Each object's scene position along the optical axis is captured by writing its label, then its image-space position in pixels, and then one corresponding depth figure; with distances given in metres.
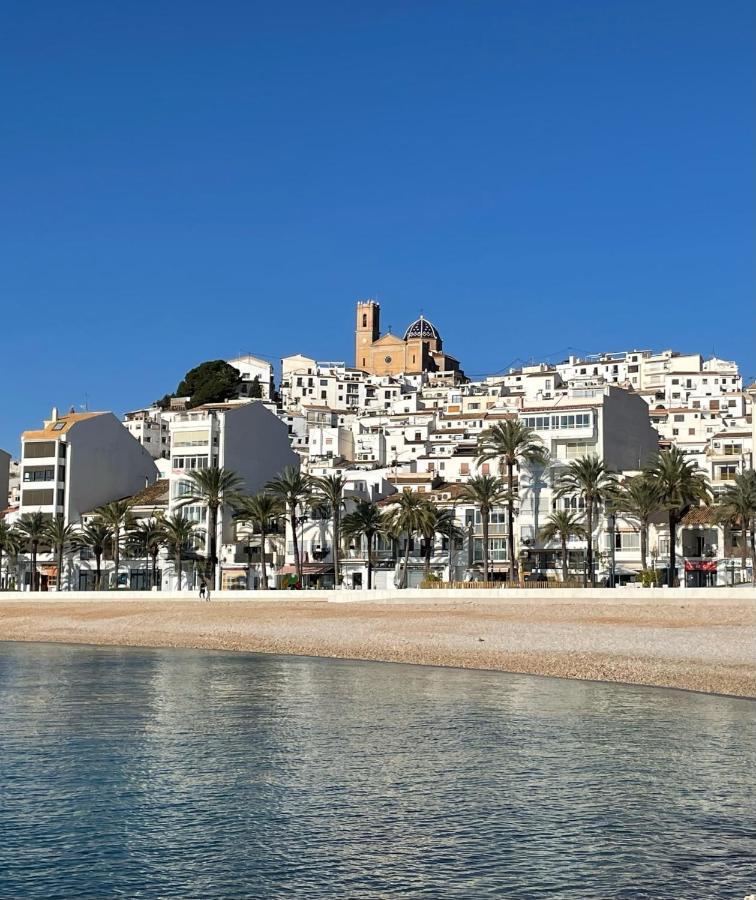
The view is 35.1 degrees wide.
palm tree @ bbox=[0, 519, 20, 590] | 112.16
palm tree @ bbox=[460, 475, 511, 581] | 95.44
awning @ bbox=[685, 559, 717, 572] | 95.38
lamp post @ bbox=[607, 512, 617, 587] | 95.59
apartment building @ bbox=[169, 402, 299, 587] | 109.44
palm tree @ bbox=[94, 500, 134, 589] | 106.50
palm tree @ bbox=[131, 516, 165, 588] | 106.25
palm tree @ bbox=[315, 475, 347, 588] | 98.00
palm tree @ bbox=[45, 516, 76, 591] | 108.50
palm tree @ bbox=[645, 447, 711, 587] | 89.12
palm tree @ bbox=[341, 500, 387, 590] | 100.62
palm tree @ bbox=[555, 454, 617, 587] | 93.38
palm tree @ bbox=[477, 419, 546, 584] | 96.56
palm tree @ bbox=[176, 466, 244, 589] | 100.94
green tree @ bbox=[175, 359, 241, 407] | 194.62
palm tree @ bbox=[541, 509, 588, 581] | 95.25
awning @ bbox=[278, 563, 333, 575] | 104.62
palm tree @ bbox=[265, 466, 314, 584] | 100.00
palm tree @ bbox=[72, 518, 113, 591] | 108.06
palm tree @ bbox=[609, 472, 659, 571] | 90.44
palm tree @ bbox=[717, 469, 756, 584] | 87.69
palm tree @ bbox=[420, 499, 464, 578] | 97.12
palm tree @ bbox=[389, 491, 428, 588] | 96.69
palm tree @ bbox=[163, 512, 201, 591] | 103.31
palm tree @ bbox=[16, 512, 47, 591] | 111.19
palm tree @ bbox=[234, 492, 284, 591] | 99.75
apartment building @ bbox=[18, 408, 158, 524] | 117.12
